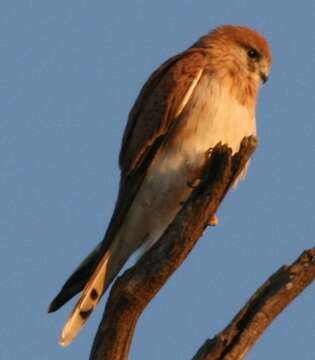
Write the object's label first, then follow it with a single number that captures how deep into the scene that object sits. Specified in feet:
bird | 39.37
